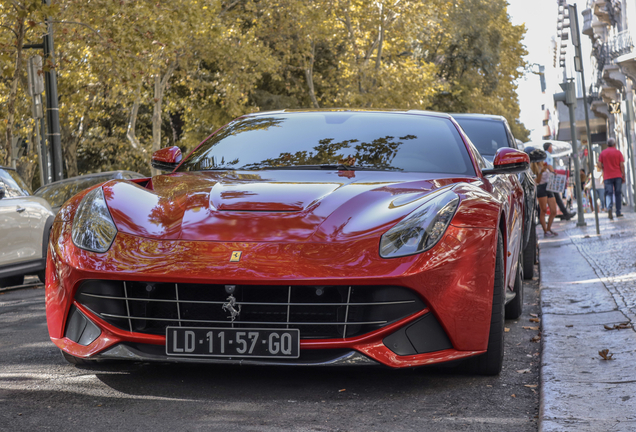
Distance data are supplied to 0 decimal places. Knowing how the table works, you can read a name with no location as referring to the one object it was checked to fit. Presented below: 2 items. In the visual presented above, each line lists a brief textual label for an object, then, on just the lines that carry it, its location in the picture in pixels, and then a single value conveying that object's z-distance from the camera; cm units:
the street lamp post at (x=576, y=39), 1584
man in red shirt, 2066
